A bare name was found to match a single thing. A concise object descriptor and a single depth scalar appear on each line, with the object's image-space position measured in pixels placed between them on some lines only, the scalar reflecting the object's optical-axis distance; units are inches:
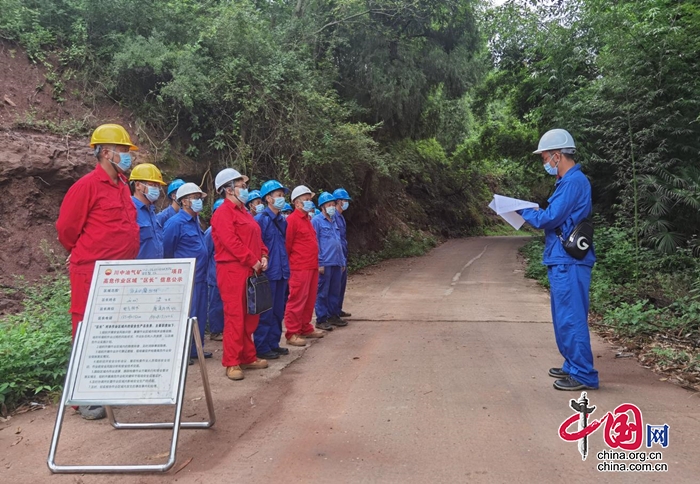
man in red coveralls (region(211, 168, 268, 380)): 203.5
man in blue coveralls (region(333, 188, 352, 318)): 328.1
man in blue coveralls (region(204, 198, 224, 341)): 275.6
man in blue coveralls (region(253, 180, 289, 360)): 237.3
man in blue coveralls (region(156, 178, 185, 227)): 273.6
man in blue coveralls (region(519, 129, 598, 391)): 180.5
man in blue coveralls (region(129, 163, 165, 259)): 216.5
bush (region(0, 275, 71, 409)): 178.4
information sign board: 134.7
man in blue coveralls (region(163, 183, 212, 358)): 243.3
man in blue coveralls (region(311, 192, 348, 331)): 307.3
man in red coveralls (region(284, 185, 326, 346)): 270.5
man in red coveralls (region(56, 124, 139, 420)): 169.2
